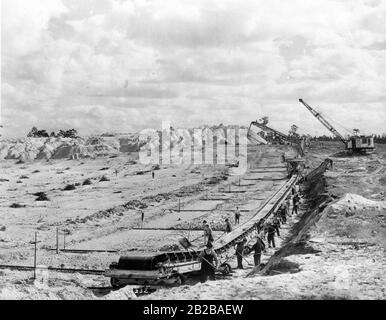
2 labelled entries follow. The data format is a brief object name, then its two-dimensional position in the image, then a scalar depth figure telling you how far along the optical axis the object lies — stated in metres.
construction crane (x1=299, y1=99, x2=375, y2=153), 64.56
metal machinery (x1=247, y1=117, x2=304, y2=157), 72.50
